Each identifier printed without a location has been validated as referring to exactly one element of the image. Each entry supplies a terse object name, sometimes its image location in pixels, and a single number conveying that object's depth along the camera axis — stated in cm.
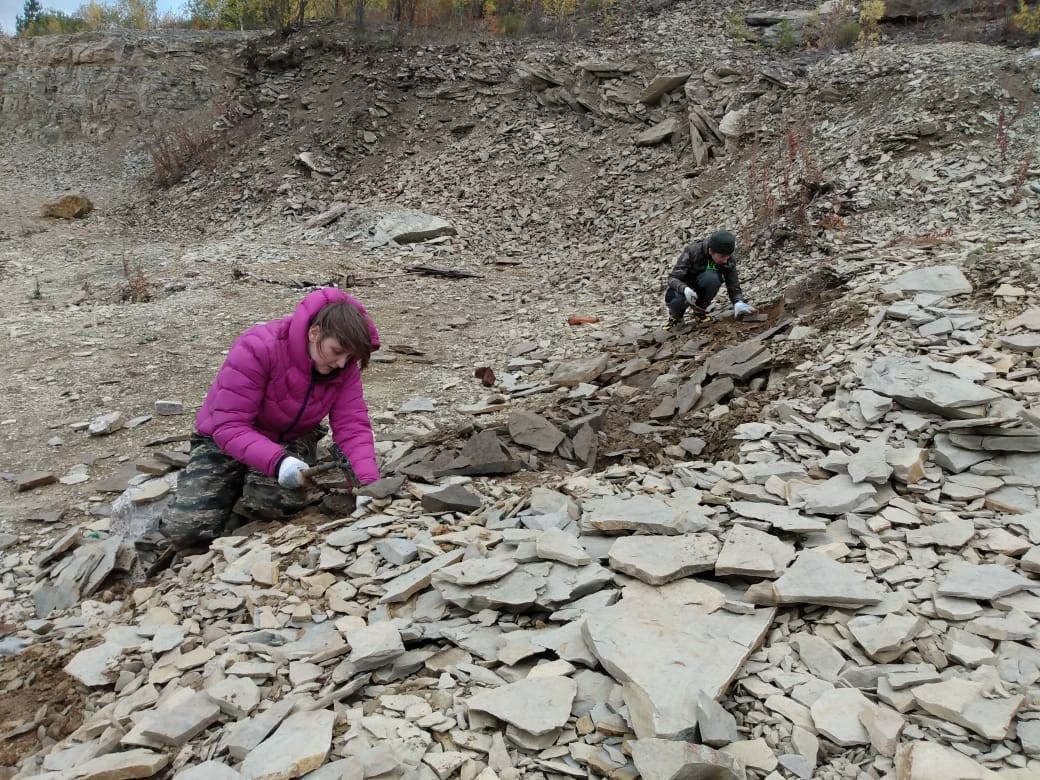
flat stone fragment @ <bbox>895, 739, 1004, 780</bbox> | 184
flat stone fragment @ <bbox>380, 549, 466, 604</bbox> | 287
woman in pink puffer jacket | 339
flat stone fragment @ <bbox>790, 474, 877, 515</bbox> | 315
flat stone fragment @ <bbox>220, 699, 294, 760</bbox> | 213
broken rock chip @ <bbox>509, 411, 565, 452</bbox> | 446
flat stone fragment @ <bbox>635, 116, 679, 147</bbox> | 1240
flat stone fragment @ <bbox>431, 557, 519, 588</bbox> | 281
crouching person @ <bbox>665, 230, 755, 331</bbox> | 650
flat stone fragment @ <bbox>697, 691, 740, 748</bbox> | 201
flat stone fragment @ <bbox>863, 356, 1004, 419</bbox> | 371
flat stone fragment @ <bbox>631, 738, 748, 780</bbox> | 187
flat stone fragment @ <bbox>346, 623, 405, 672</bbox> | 246
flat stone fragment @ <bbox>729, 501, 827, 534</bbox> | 302
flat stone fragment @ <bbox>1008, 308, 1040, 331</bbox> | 447
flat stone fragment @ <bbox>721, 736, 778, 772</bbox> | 198
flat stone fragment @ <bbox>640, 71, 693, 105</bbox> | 1286
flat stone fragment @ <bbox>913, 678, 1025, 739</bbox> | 198
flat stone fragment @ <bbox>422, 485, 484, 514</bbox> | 359
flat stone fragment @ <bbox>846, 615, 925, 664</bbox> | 234
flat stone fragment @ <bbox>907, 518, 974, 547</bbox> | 289
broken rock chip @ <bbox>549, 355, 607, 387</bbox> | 590
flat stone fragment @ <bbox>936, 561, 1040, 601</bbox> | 253
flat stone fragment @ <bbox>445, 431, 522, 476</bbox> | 411
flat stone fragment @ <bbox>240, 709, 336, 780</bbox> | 200
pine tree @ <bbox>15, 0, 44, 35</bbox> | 2408
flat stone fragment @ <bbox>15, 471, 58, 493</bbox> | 491
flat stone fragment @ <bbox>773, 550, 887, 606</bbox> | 253
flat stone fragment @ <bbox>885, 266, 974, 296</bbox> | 519
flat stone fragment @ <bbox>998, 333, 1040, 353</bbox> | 425
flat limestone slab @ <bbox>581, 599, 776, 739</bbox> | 209
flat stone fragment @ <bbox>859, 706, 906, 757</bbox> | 198
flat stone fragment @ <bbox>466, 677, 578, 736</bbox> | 210
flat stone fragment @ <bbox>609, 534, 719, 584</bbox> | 274
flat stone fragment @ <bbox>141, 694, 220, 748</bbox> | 220
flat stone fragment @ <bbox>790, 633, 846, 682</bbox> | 230
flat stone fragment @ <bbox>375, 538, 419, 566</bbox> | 315
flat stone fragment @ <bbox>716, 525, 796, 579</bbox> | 269
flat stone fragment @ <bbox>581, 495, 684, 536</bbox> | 306
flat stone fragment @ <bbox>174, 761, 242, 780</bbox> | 200
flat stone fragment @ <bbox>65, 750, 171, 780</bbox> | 207
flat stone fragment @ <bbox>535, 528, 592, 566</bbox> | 289
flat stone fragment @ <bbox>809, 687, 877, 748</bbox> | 204
